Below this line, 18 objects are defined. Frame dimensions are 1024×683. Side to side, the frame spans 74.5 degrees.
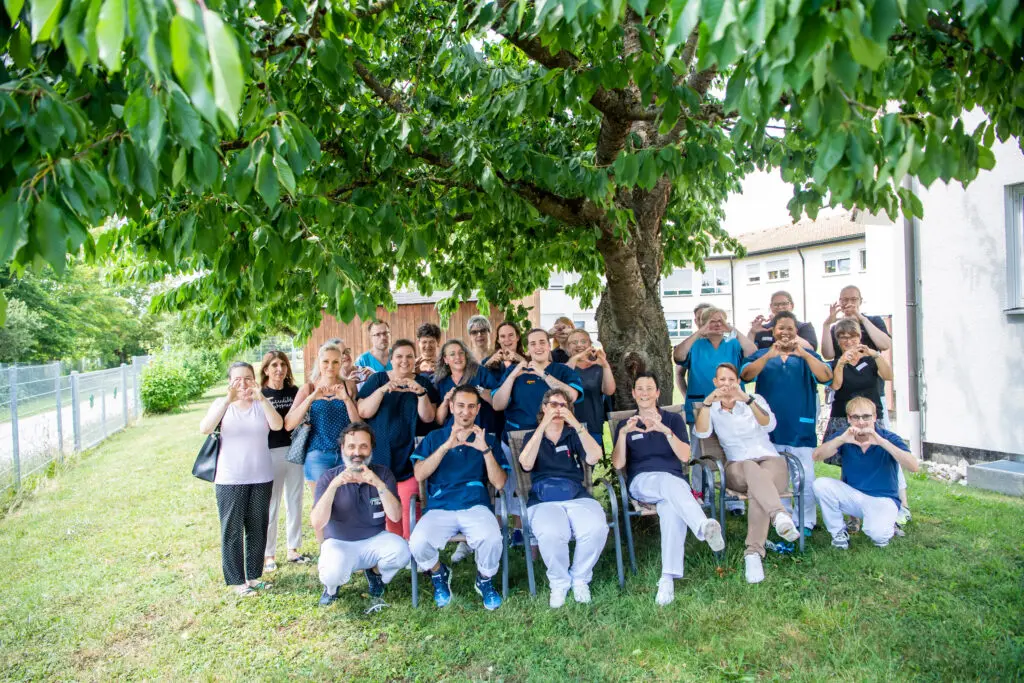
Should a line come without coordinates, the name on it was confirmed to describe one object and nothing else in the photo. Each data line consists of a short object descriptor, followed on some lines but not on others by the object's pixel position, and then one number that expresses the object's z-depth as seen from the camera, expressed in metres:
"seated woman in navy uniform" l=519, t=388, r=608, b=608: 4.80
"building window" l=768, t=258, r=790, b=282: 31.33
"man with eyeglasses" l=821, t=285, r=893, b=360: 6.12
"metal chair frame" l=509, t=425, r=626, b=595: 4.97
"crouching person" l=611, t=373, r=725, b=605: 5.04
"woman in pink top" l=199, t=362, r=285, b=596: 5.09
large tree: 1.55
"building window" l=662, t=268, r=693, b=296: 35.78
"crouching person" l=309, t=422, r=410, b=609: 4.80
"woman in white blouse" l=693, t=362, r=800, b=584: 5.27
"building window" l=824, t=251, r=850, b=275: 28.44
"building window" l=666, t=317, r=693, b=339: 36.09
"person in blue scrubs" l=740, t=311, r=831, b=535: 5.89
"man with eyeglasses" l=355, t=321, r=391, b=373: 6.48
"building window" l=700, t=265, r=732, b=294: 34.88
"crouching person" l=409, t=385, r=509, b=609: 4.82
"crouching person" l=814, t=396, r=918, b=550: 5.37
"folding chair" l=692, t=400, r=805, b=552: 5.55
